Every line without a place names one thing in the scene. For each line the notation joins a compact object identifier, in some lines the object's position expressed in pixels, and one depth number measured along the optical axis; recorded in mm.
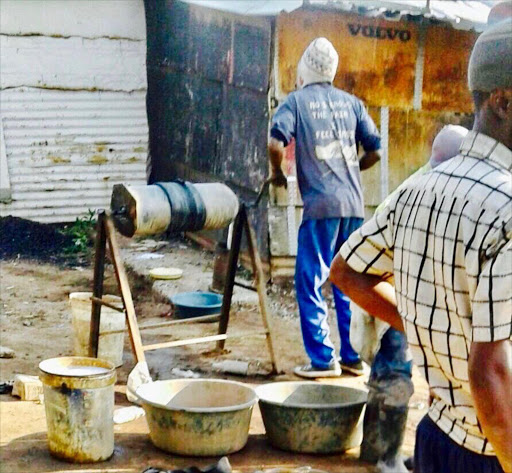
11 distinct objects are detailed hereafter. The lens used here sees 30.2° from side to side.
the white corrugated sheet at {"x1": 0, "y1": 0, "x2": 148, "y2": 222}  10789
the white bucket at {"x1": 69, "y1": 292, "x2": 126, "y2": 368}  6691
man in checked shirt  1970
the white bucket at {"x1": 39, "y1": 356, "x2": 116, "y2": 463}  4996
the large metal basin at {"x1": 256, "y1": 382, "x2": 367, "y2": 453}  5227
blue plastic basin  7676
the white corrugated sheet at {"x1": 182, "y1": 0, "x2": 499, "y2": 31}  7728
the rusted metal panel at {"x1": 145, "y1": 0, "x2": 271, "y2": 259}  9055
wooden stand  6113
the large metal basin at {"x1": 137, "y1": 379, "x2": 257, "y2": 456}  5121
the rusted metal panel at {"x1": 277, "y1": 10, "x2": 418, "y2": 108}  8578
